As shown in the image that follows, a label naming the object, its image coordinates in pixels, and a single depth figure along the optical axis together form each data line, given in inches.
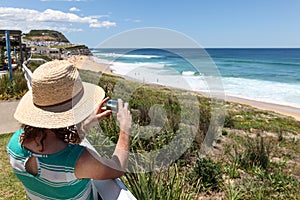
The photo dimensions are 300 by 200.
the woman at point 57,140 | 53.7
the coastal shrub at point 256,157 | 193.5
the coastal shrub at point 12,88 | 342.4
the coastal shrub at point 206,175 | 155.6
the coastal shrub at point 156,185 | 81.0
